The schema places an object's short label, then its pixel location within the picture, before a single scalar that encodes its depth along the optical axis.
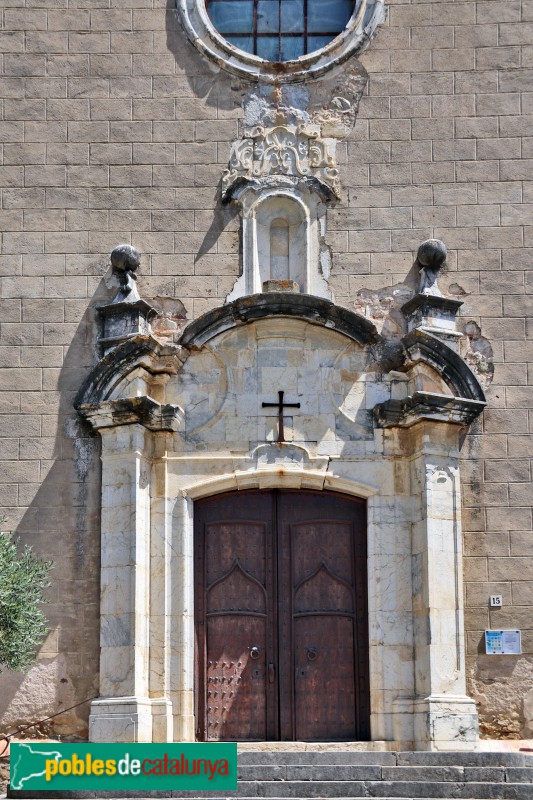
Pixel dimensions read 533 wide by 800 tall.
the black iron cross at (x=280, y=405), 12.63
